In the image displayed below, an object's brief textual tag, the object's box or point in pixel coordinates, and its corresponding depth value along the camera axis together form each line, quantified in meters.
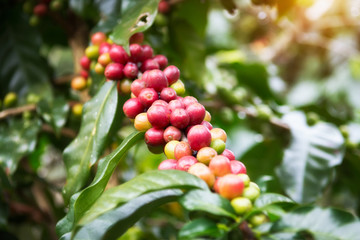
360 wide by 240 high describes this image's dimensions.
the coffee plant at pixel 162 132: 0.33
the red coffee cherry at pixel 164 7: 0.58
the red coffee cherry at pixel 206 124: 0.38
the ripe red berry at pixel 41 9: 0.60
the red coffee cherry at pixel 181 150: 0.36
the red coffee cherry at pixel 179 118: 0.37
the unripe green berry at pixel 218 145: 0.36
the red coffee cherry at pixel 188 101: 0.38
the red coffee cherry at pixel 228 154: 0.36
